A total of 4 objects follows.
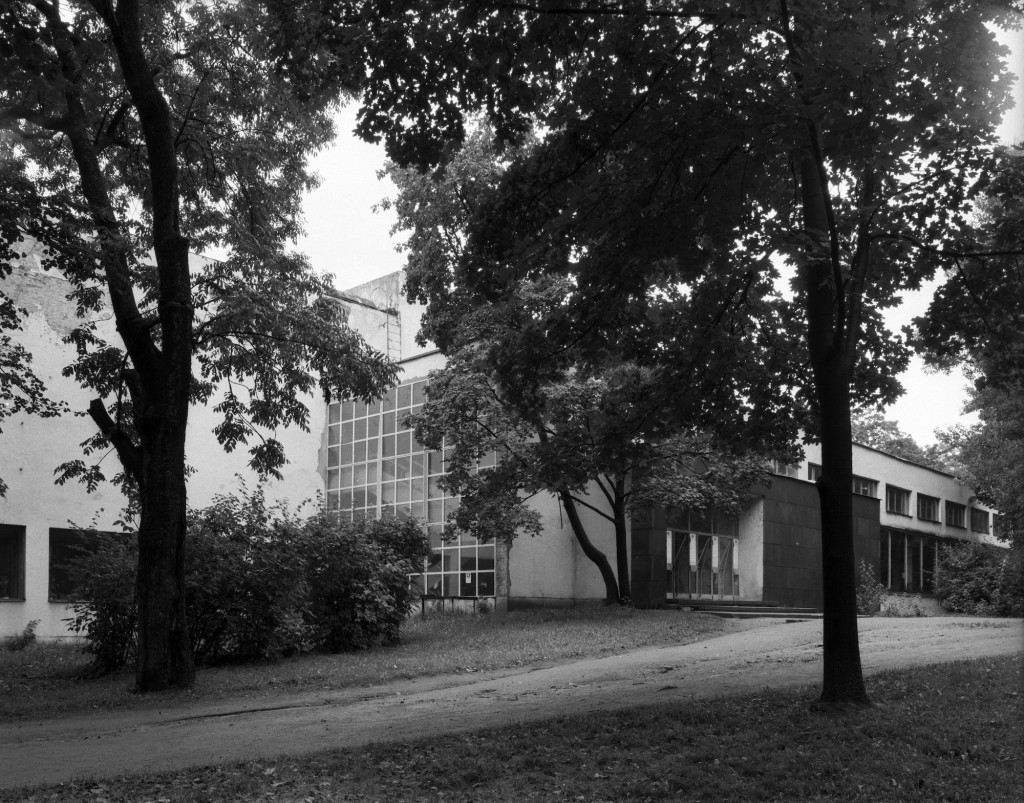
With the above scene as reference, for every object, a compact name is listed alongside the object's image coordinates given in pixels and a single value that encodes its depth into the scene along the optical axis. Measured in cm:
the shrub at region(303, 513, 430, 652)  1970
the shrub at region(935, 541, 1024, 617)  3367
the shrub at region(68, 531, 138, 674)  1709
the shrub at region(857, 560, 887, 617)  3306
